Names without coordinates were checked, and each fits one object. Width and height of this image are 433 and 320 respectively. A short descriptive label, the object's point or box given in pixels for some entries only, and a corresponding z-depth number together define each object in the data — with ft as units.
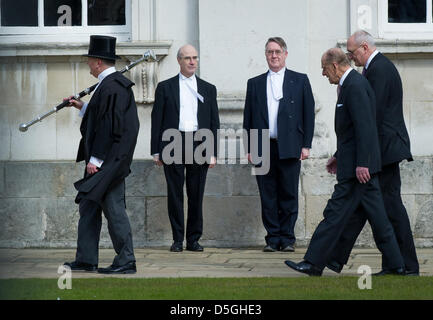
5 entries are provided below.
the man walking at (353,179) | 59.62
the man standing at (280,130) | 74.49
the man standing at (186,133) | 75.31
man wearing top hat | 62.39
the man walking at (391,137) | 61.57
